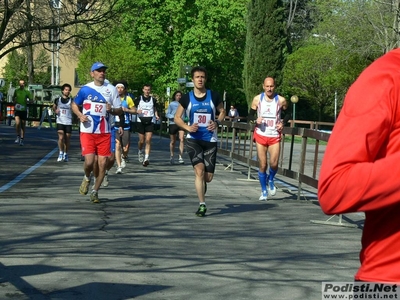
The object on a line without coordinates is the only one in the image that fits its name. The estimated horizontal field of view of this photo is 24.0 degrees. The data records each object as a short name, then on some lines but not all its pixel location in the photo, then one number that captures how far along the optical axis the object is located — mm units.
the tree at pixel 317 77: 60625
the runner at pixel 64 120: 22438
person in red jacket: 2275
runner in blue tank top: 12188
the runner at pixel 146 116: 22422
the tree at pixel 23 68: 78562
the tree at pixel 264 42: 59031
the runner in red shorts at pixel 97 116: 13391
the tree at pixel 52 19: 28188
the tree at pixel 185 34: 65438
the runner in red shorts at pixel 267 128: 14664
